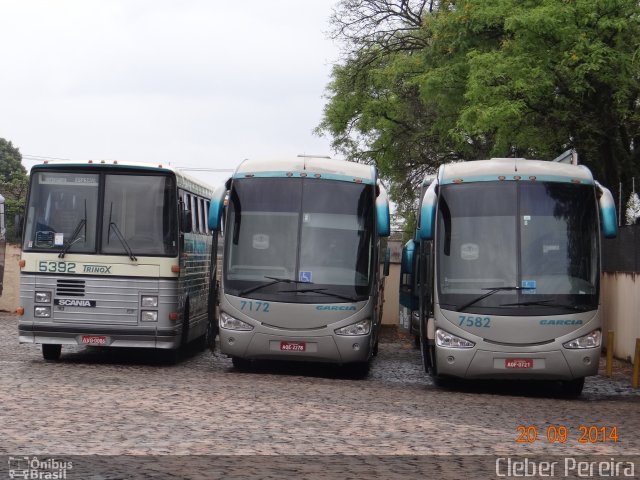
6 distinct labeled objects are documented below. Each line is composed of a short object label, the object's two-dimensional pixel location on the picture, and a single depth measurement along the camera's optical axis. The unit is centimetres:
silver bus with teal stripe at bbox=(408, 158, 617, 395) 1595
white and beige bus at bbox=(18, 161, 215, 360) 1786
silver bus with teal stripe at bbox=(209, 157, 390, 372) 1723
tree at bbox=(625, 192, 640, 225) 3148
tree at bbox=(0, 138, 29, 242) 7275
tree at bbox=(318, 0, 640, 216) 2792
